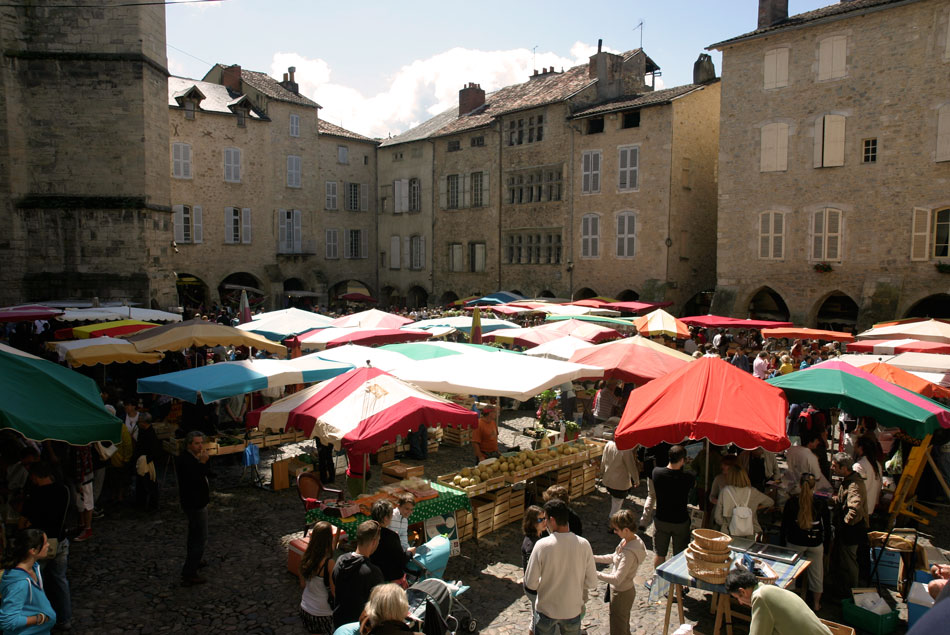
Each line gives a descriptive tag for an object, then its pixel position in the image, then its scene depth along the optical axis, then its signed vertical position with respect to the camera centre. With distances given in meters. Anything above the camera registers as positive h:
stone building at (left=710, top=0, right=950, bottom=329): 19.50 +3.43
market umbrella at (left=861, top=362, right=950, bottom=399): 8.45 -1.38
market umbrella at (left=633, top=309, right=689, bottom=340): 15.76 -1.32
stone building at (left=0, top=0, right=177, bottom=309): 19.30 +3.41
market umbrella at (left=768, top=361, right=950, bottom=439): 6.84 -1.35
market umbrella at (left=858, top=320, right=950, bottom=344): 12.96 -1.18
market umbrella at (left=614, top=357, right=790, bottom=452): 6.11 -1.35
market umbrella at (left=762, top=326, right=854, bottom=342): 15.27 -1.43
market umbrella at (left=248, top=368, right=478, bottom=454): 6.66 -1.52
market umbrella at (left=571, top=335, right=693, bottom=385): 9.62 -1.34
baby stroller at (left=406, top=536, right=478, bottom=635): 4.74 -2.63
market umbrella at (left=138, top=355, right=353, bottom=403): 8.62 -1.50
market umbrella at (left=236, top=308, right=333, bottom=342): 14.68 -1.26
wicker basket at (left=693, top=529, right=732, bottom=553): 5.29 -2.16
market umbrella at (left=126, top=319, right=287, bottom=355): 10.92 -1.17
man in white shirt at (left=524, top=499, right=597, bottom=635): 4.75 -2.18
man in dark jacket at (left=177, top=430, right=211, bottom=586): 6.47 -2.22
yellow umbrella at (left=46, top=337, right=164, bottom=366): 10.18 -1.33
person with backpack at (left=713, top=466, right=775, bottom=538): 6.16 -2.16
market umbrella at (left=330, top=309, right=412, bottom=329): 14.80 -1.16
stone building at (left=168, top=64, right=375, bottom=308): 30.98 +3.78
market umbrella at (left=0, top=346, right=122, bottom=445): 5.70 -1.25
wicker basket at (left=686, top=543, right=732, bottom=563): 5.32 -2.27
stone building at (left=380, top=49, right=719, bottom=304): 26.14 +3.64
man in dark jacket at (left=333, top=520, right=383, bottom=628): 4.60 -2.16
